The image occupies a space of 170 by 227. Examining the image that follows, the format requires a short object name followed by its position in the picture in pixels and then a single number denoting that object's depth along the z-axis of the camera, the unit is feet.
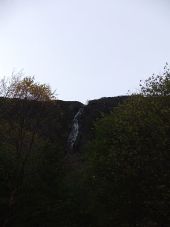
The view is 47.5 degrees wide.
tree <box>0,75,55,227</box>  50.75
